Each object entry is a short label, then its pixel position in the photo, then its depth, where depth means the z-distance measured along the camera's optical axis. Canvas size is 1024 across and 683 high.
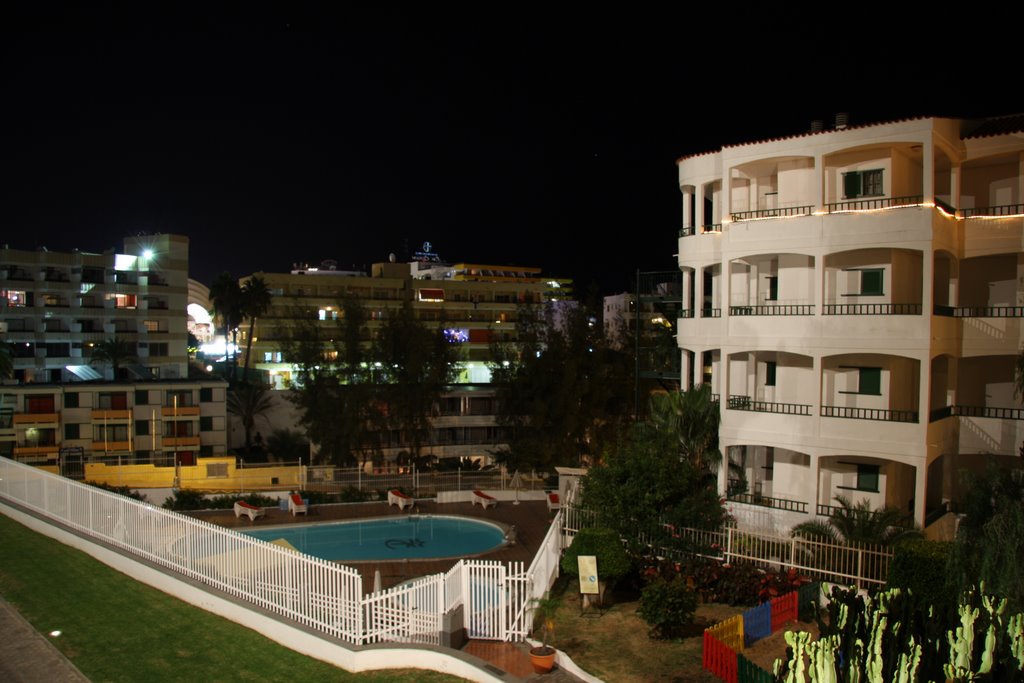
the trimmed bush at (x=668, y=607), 14.13
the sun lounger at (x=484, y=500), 29.75
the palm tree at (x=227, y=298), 68.56
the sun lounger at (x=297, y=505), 28.61
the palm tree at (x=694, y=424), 23.12
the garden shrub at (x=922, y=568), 14.50
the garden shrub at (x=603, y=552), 15.95
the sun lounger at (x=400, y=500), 29.69
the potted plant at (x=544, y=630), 12.26
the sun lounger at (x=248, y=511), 27.73
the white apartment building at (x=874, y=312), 20.61
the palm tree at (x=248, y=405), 50.78
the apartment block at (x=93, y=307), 60.94
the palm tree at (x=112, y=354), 60.62
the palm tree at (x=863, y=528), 17.83
